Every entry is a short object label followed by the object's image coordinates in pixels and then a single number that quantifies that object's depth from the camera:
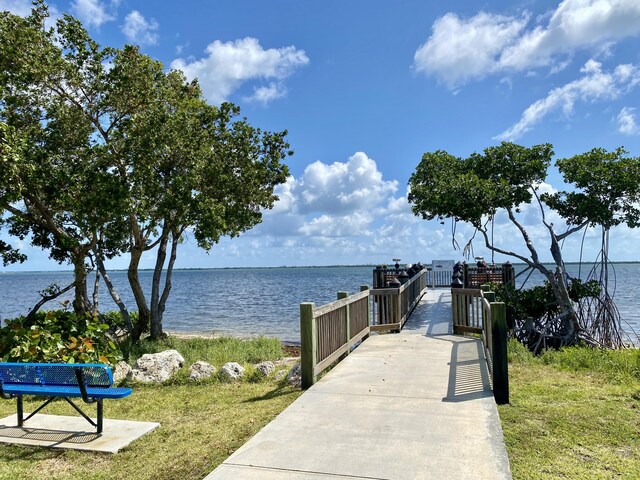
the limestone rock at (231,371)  8.16
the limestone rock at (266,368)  8.35
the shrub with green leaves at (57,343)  8.27
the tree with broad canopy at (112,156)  10.66
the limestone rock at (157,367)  8.40
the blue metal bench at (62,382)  4.92
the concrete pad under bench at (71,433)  4.80
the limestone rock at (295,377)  7.24
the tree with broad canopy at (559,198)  13.30
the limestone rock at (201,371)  8.20
